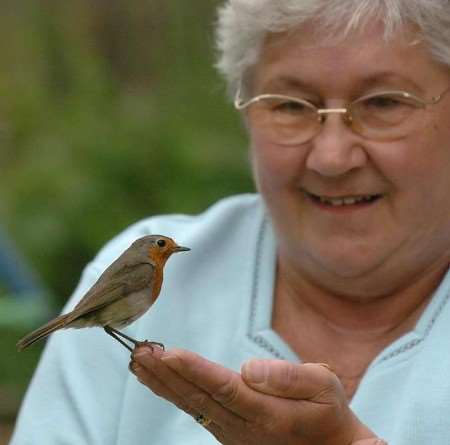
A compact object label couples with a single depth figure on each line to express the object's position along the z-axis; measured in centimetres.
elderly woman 602
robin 423
